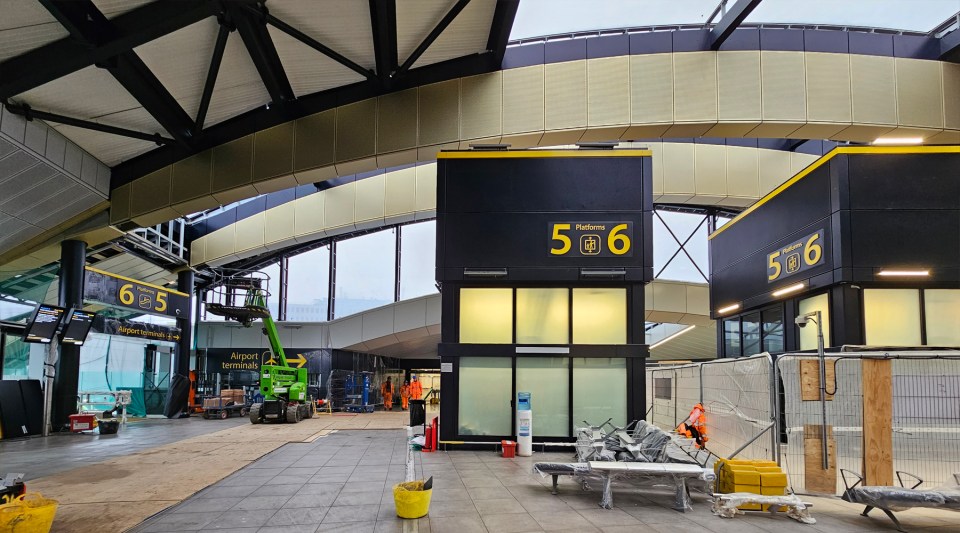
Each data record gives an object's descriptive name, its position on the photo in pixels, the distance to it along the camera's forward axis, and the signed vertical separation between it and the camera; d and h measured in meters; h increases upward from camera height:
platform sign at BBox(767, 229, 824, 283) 15.43 +2.22
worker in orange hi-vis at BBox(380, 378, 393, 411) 35.59 -3.39
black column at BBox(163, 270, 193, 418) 26.41 -1.59
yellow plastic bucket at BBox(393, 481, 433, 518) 7.84 -2.10
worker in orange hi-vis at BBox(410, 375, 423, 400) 34.88 -3.04
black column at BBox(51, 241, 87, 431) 19.83 -0.53
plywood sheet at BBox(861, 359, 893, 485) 9.01 -1.26
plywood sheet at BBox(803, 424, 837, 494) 9.20 -1.87
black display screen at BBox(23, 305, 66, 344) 17.86 +0.29
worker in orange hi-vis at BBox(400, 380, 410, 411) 38.07 -3.73
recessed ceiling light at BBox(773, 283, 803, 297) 16.31 +1.35
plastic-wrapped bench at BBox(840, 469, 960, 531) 7.25 -1.88
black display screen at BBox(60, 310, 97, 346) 19.39 +0.22
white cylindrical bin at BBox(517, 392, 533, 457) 13.37 -1.94
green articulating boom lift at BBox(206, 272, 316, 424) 22.70 -1.66
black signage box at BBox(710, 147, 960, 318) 14.16 +2.89
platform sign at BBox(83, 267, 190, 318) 22.20 +1.58
